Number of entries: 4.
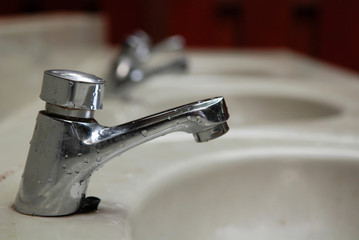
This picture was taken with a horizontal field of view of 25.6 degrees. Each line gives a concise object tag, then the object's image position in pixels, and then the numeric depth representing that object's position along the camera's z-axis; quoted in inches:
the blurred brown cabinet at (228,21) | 120.9
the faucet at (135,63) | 51.2
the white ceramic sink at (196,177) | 23.7
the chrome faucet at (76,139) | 21.5
